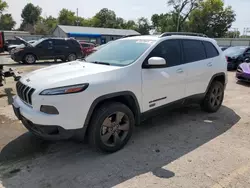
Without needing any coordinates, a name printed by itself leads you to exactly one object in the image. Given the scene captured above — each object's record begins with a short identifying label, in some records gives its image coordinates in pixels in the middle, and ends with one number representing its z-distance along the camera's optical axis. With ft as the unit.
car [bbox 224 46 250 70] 43.75
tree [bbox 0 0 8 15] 144.25
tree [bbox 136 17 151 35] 276.21
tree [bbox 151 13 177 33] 181.47
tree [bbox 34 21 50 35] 224.74
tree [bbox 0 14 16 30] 250.57
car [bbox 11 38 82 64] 50.49
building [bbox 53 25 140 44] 158.30
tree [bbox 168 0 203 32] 176.14
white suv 10.19
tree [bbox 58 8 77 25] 291.58
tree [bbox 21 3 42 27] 328.90
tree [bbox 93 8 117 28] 289.12
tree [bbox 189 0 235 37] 174.50
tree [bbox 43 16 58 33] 306.18
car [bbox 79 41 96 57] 68.13
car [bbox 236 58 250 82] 29.76
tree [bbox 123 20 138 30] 278.50
